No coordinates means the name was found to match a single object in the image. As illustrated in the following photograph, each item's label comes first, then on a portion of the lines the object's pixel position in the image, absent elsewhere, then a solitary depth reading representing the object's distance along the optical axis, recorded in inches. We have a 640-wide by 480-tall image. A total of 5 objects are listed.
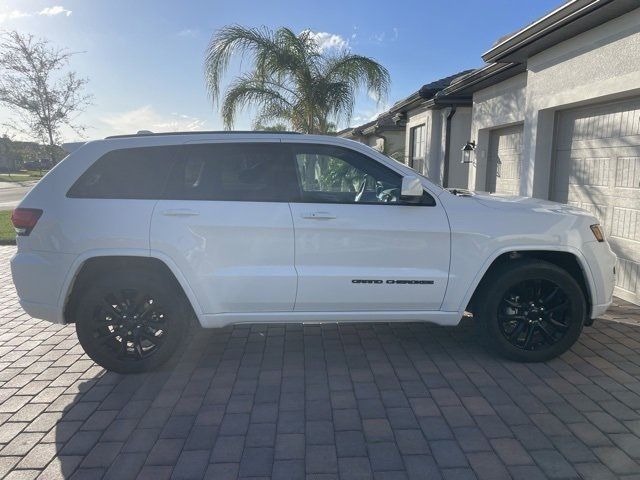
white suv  145.5
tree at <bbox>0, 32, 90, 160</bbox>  461.1
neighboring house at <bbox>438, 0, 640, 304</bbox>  218.4
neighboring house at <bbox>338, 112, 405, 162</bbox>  671.1
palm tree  420.5
